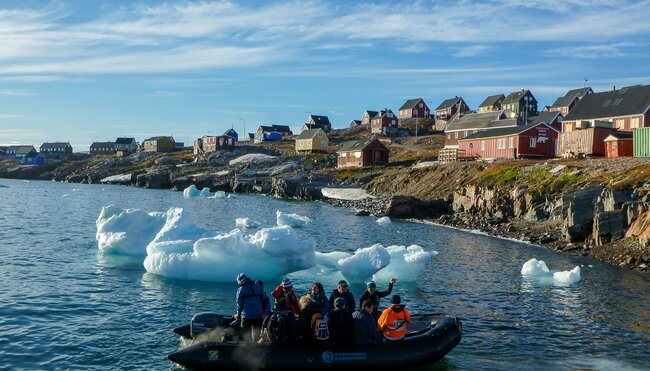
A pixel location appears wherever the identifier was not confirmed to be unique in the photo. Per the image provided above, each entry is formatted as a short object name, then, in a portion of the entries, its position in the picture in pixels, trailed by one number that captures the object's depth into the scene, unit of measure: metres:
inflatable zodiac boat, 14.93
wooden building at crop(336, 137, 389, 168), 95.31
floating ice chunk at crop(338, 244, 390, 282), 24.68
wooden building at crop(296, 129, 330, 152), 120.94
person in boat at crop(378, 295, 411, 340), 16.06
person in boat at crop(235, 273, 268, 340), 15.79
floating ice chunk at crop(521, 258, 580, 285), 26.73
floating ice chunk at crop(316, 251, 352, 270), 28.11
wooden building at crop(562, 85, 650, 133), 67.62
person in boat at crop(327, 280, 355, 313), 16.33
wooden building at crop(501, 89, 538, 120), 125.94
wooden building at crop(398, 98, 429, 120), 152.62
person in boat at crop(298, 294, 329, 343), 15.14
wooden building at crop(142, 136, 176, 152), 164.38
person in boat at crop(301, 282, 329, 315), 16.09
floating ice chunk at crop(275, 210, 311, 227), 46.66
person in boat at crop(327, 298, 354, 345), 15.16
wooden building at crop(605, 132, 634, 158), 55.47
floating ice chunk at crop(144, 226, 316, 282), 24.19
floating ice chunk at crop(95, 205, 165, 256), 30.30
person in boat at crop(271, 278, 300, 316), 16.47
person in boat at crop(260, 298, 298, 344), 14.95
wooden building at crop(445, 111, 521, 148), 88.75
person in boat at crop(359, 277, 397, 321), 16.47
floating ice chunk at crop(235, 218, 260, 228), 46.09
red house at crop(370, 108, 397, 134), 138.65
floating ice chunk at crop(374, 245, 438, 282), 26.33
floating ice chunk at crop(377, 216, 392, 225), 50.02
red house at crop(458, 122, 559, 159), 69.38
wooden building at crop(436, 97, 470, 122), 140.88
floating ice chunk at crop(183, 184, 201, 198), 85.12
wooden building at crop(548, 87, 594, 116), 114.62
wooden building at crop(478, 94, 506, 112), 134.00
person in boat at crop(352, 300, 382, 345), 15.38
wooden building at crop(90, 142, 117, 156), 184.88
